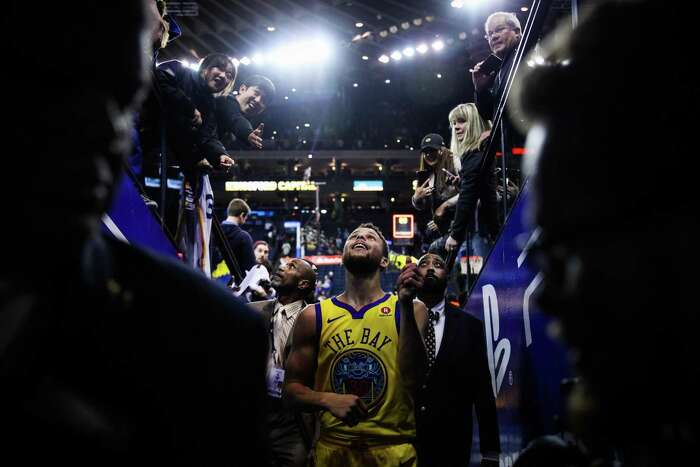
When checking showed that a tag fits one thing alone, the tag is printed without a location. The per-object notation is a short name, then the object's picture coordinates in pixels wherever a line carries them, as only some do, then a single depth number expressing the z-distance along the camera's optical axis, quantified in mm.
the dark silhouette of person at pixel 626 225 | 435
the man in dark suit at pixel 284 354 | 3377
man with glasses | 3664
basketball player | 2650
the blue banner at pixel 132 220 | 2396
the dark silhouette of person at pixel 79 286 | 412
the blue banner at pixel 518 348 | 2025
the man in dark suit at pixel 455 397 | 3027
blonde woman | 3875
